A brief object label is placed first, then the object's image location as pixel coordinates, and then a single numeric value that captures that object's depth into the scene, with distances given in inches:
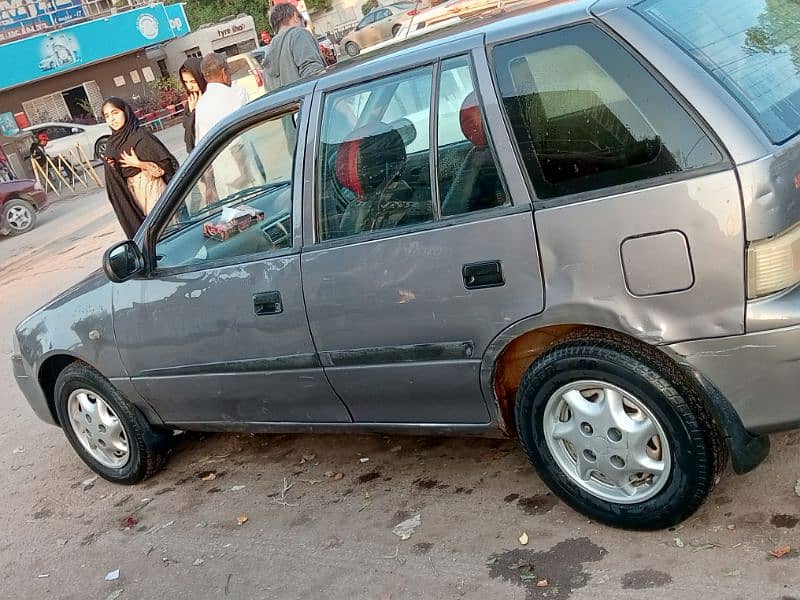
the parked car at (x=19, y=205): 637.9
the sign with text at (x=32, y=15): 1263.5
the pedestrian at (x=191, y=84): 275.1
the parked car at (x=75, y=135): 991.0
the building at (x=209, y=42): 1563.7
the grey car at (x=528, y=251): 102.7
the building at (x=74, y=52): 1251.2
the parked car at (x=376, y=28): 1321.4
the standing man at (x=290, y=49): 266.2
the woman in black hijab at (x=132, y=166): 260.8
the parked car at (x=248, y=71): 643.0
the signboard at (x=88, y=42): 1227.9
